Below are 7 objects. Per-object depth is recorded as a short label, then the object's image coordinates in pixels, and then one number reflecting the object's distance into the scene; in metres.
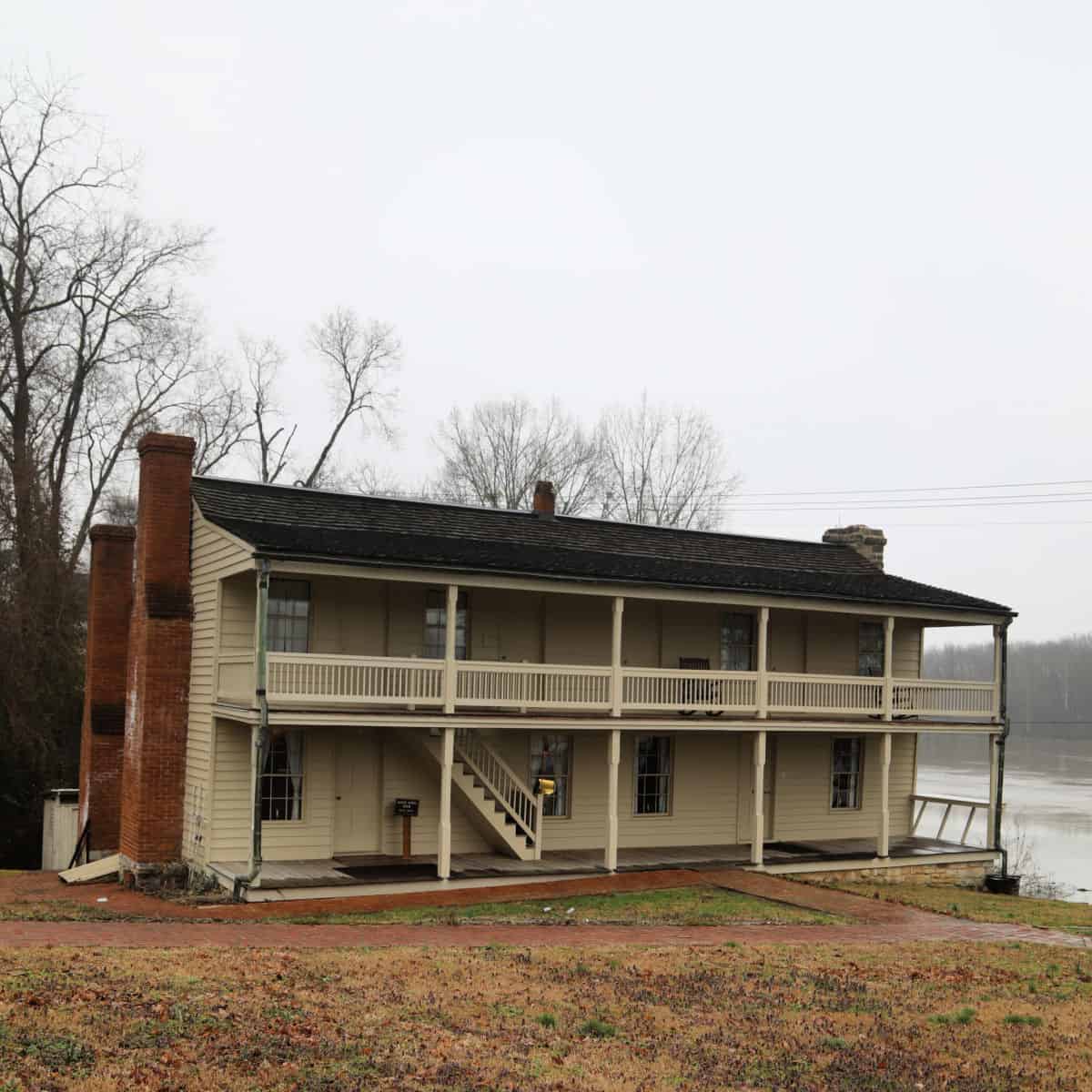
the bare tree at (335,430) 48.22
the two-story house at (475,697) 20.72
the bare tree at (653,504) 56.16
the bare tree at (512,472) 56.32
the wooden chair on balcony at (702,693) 23.69
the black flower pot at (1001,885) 25.92
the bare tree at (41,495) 31.61
